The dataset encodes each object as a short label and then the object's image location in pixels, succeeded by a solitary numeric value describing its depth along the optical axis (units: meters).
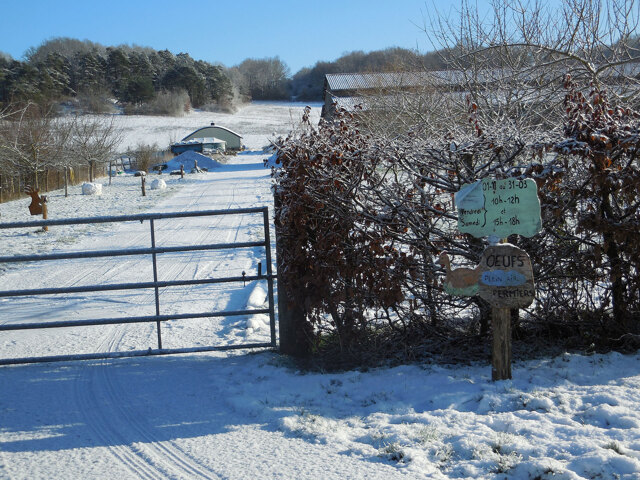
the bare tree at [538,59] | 8.94
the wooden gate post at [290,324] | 5.38
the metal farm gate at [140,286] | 5.44
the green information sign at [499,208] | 4.23
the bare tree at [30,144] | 27.86
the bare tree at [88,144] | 39.97
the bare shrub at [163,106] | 111.88
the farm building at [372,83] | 18.80
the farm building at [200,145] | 72.75
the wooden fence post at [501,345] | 4.39
